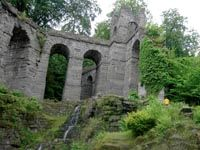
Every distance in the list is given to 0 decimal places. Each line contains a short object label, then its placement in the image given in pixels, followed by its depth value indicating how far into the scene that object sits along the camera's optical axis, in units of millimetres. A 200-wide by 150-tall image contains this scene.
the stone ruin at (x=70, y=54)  15636
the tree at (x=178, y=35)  23548
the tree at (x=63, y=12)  21570
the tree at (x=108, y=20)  26210
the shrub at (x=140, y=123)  6455
